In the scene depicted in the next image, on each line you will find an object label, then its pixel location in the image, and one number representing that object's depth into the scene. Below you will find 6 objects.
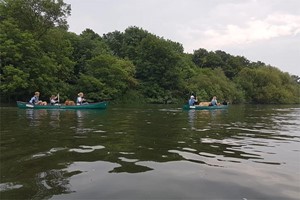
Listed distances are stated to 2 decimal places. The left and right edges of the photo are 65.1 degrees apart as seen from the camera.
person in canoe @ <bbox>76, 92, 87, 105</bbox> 19.93
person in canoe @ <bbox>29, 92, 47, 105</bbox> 19.24
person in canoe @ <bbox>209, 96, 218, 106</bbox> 22.93
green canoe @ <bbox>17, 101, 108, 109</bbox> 18.75
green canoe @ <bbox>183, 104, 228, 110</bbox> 21.06
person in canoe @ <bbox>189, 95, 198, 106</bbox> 21.26
